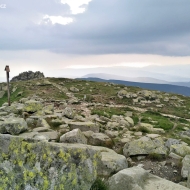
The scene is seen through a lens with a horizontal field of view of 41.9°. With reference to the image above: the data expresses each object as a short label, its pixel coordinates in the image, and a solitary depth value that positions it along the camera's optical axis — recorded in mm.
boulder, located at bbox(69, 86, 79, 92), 57122
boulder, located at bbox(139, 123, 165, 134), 23078
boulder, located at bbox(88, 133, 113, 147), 14797
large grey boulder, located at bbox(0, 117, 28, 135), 14477
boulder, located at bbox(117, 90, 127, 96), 53075
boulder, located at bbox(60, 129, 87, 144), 13055
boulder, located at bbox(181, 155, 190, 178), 11312
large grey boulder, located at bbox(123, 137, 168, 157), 14070
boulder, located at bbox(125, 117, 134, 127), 25800
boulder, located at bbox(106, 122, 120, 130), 21609
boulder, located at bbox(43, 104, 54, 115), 22989
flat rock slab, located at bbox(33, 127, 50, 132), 15512
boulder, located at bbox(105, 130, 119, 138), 17803
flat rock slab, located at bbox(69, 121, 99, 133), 17312
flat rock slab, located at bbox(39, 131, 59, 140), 14159
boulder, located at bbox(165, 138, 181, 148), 16594
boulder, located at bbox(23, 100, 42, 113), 22641
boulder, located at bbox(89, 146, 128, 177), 10109
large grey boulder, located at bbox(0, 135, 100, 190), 5805
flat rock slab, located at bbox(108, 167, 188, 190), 7383
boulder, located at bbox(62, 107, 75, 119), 22230
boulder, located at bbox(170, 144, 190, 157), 14774
